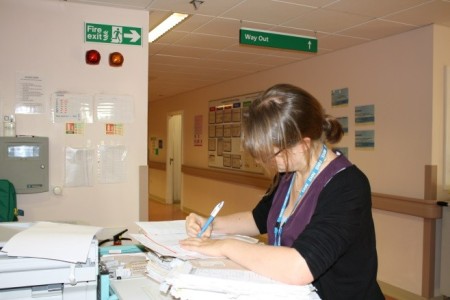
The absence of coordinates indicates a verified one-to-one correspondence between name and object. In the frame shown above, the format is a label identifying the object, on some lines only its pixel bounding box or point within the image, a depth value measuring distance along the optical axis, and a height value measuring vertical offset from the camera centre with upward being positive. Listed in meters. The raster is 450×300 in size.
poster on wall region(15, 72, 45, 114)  3.01 +0.37
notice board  6.24 +0.13
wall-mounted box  2.89 -0.16
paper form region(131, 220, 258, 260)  1.24 -0.35
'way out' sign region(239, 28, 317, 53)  3.65 +1.02
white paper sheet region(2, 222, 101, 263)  1.10 -0.31
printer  1.08 -0.39
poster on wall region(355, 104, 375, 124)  4.08 +0.32
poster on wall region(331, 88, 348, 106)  4.41 +0.54
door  9.18 -0.43
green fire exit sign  3.19 +0.91
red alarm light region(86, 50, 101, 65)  3.16 +0.69
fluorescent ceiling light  3.57 +1.16
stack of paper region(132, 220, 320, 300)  0.98 -0.36
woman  1.00 -0.19
